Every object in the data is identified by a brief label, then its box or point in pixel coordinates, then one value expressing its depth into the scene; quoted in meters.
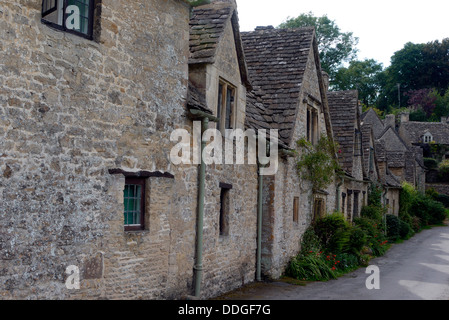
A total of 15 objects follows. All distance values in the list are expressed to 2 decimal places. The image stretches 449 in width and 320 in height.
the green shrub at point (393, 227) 30.38
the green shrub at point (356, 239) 18.62
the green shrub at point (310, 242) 17.00
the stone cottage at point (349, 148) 24.30
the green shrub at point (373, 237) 22.72
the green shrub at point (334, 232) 17.95
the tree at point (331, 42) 60.22
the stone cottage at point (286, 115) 14.38
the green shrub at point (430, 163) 61.73
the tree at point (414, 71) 79.50
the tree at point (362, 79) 60.91
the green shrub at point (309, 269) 15.25
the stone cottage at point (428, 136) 65.12
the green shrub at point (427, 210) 41.34
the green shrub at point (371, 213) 27.45
